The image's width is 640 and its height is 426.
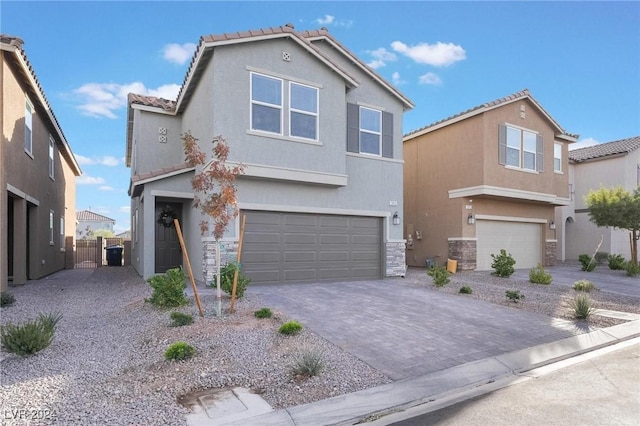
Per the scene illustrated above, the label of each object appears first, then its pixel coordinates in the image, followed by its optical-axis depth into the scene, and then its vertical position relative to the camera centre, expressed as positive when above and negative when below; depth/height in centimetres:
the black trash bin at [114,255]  2255 -193
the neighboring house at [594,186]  2306 +206
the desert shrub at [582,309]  851 -182
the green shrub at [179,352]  551 -178
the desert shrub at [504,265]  1484 -160
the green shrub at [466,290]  1130 -190
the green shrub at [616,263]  1791 -181
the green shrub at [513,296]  1020 -185
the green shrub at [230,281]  891 -133
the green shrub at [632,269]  1618 -188
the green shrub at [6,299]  928 -181
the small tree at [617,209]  1650 +50
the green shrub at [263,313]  760 -173
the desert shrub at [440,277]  1238 -169
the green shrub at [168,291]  841 -146
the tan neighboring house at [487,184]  1680 +160
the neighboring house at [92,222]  5509 -29
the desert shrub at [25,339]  565 -166
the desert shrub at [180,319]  701 -170
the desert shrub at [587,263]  1739 -178
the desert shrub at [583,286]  1238 -196
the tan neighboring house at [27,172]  1090 +161
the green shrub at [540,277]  1344 -184
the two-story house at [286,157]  1144 +201
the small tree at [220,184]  752 +66
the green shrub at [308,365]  516 -184
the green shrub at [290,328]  669 -175
